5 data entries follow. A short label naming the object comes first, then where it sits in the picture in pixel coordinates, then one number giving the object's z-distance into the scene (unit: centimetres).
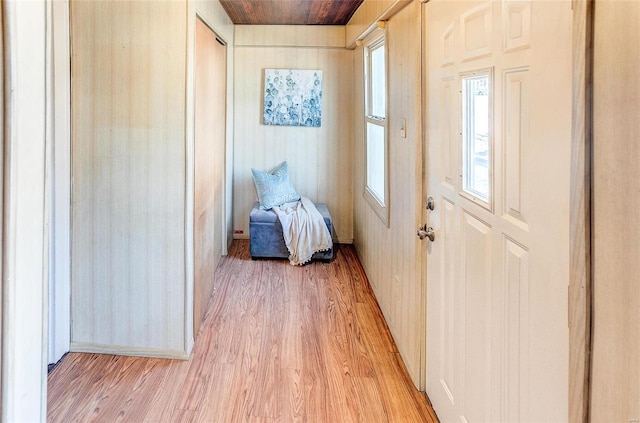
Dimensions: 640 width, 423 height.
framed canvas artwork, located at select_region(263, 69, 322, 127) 498
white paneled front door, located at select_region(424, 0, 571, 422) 111
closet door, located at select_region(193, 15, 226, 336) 295
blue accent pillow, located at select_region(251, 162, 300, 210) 473
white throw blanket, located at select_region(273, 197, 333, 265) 440
